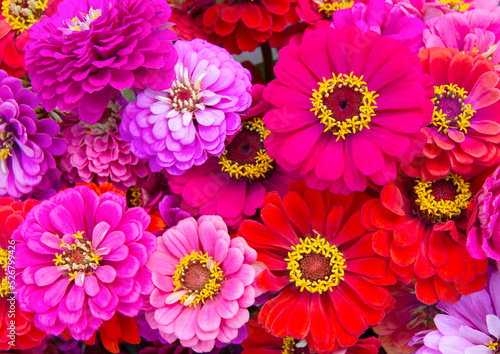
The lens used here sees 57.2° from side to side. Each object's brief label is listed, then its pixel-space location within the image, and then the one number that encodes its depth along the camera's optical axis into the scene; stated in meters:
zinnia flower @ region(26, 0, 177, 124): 0.53
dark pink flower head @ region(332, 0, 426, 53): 0.64
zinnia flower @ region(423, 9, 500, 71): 0.62
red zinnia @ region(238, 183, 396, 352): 0.56
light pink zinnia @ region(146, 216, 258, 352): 0.56
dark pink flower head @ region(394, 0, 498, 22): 0.67
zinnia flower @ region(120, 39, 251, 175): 0.59
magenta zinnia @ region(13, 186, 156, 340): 0.54
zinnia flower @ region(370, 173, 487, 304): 0.53
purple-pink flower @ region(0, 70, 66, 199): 0.64
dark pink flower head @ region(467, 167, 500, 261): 0.49
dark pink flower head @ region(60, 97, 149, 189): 0.66
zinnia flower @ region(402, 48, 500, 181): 0.54
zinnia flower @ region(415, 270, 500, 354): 0.56
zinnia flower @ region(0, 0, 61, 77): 0.68
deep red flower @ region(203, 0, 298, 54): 0.70
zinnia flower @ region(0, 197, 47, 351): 0.57
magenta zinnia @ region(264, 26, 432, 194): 0.52
